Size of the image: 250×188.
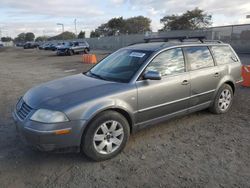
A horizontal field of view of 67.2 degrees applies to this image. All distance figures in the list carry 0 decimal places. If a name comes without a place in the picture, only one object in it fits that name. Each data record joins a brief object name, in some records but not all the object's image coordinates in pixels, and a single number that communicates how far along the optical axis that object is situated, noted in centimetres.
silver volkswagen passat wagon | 250
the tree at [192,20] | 4180
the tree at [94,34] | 6602
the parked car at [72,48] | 2220
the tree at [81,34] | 6740
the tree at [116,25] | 6090
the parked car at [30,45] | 4638
